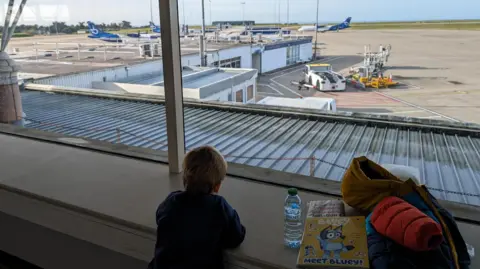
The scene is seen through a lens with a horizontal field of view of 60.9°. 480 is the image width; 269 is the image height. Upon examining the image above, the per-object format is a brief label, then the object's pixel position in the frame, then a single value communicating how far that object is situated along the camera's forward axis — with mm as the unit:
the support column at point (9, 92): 4145
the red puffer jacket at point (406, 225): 996
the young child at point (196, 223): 1238
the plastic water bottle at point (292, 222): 1383
